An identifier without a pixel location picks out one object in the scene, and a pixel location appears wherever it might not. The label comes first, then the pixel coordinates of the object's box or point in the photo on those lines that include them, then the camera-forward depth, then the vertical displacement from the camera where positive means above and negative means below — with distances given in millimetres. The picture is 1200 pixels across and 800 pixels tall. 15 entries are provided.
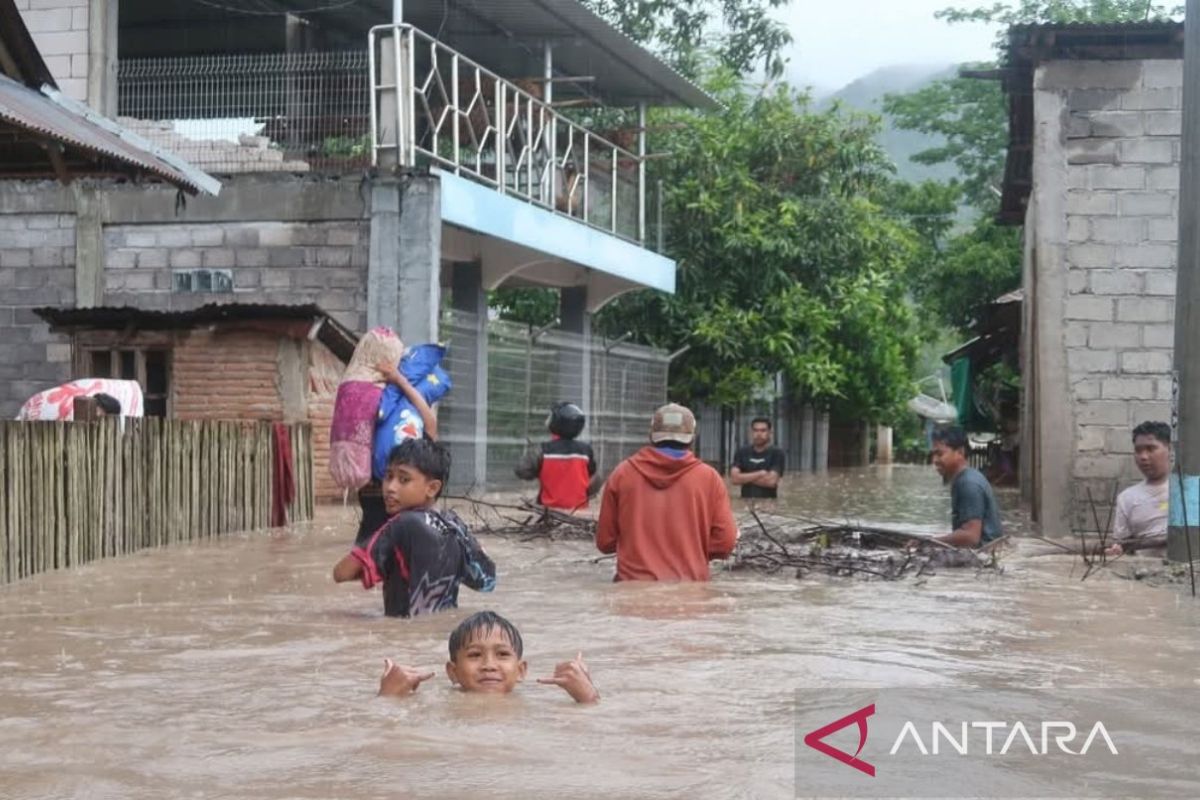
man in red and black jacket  12445 -745
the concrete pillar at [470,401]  19078 -423
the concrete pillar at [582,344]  22828 +300
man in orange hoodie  8648 -739
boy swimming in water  5613 -1028
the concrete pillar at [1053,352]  13773 +128
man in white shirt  10789 -849
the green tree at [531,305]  29359 +1054
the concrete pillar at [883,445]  57594 -2725
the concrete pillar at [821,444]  38812 -1814
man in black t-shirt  16500 -974
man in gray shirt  9945 -770
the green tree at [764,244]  27609 +2057
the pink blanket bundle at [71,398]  11922 -251
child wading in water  7047 -782
